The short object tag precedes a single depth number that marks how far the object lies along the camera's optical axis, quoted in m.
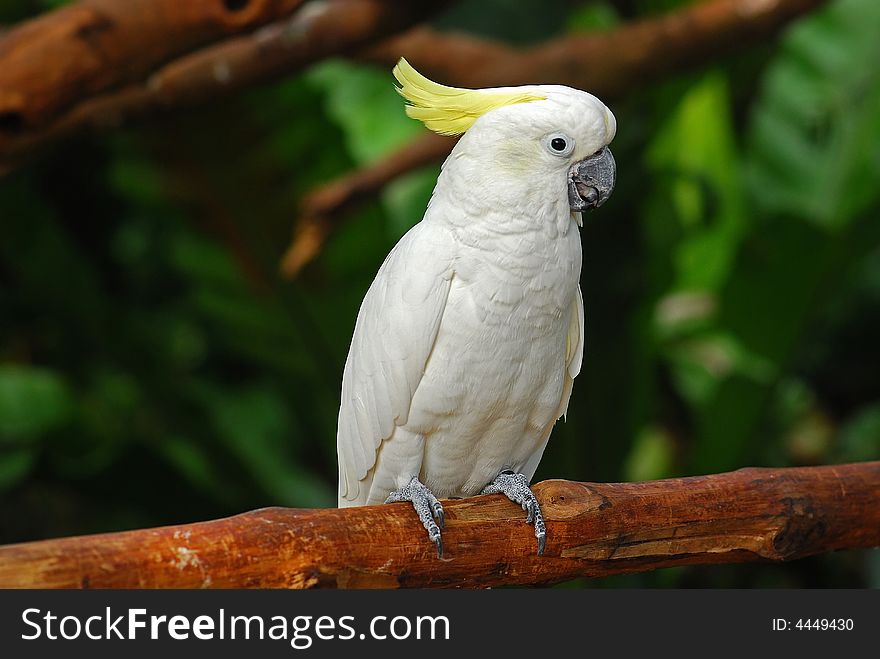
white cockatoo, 2.31
